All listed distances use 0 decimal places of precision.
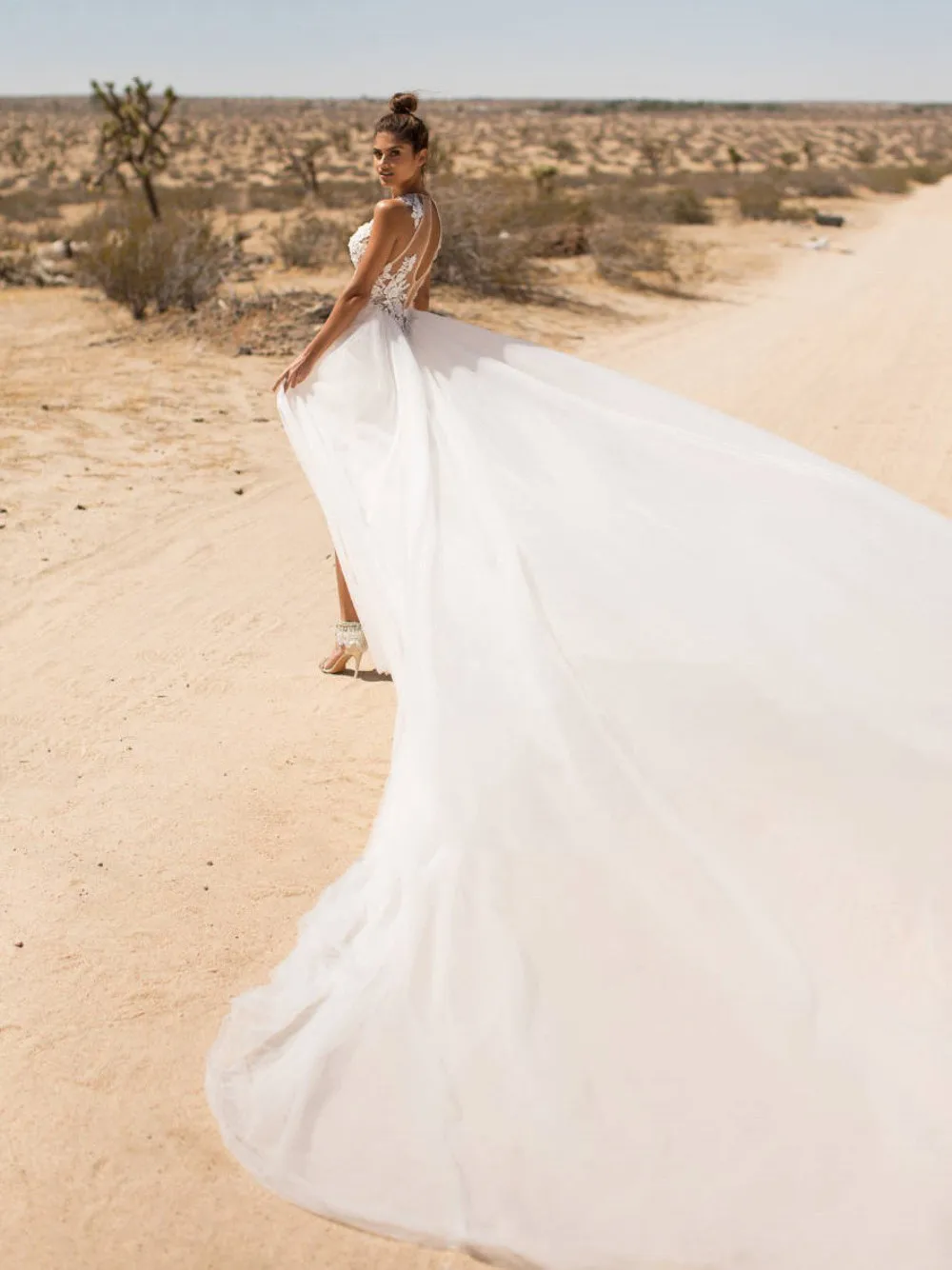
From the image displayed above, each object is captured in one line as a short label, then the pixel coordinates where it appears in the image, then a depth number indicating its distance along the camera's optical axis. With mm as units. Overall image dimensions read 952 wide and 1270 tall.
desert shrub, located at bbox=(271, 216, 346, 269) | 14656
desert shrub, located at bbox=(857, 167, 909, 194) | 32938
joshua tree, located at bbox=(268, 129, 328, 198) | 24891
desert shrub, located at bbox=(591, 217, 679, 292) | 15562
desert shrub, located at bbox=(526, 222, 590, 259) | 16688
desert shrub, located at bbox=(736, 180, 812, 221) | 24609
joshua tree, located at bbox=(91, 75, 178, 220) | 18516
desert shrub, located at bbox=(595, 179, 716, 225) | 22286
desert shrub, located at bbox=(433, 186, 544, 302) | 13586
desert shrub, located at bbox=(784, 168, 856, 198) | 30594
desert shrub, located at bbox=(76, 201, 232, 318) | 11719
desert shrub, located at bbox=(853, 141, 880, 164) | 44719
